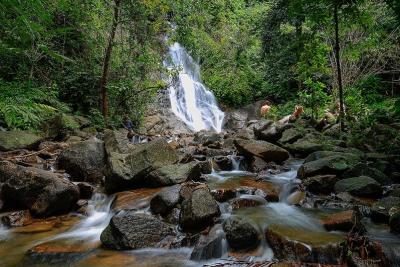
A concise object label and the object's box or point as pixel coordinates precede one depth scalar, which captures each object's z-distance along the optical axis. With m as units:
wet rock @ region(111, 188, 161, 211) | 5.64
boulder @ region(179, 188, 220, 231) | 4.56
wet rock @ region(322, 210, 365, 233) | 4.14
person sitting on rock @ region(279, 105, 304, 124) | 12.23
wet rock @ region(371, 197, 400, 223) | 4.58
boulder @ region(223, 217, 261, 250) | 4.14
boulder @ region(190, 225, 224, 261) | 4.08
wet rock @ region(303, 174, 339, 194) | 5.89
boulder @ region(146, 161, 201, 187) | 6.37
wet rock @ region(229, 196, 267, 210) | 5.39
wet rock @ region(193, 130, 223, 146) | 11.12
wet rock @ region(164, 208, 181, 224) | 4.93
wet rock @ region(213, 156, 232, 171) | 8.23
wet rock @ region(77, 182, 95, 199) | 6.24
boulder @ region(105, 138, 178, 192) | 6.38
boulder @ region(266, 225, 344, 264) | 3.65
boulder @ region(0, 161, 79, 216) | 5.46
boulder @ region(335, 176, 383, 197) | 5.50
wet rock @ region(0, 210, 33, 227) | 5.21
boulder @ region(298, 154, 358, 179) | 6.35
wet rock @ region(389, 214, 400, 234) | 4.13
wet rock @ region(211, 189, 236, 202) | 5.60
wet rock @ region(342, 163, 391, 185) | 6.12
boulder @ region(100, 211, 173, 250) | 4.38
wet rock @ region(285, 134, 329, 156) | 8.38
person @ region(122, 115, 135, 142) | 13.02
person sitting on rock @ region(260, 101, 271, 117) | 16.67
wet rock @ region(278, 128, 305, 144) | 9.51
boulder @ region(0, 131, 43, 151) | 7.68
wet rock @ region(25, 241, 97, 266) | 4.16
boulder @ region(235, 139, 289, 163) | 8.18
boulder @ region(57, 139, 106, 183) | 6.91
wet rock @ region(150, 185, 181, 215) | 5.18
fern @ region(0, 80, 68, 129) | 3.52
